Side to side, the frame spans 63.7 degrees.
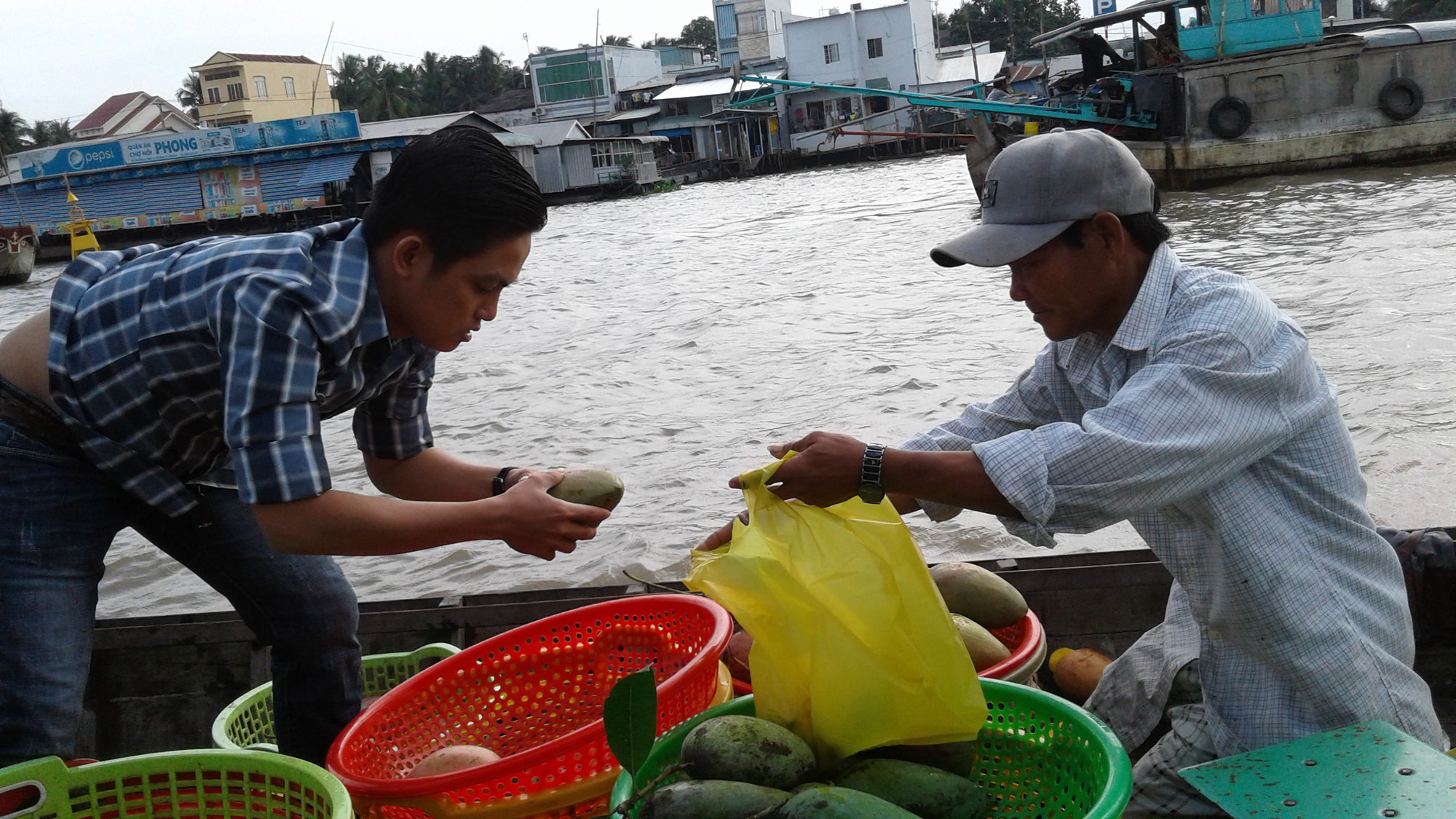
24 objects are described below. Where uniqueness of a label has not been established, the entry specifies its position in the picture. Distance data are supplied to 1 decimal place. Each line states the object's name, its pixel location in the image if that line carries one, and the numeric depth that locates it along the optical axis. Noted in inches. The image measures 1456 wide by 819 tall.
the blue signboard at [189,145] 1491.1
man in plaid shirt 69.6
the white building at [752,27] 2177.7
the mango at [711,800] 57.5
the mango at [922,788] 61.8
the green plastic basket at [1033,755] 62.4
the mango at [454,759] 75.2
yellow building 2536.9
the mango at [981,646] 94.3
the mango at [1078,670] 111.0
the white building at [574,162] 1690.5
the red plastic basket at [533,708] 67.7
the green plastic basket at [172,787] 67.4
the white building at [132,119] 2546.8
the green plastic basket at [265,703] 94.3
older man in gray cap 66.2
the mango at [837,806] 55.4
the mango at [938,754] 66.2
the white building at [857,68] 1873.8
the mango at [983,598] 105.7
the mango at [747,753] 62.1
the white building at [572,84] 2151.8
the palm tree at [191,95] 2726.4
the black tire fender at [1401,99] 770.2
